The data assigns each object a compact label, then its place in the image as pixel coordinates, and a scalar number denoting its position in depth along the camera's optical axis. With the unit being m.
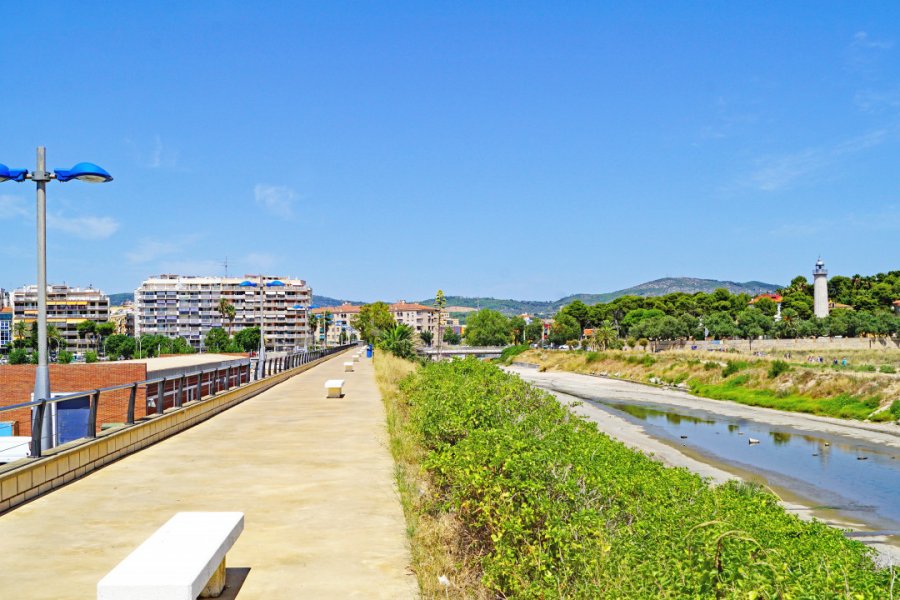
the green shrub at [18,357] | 123.52
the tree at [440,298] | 101.04
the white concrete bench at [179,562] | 4.56
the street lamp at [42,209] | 11.16
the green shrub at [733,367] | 59.44
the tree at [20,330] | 170.25
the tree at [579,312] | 164.00
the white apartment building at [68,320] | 193.12
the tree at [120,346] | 152.88
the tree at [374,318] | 129.32
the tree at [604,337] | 113.72
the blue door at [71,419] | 10.98
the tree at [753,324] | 107.50
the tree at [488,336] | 197.62
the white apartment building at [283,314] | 194.00
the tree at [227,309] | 144.73
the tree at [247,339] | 140.00
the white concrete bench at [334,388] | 25.23
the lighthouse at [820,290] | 122.93
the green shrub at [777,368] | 52.96
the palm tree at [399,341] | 60.25
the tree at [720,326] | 110.94
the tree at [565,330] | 156.32
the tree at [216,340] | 149.25
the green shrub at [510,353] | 129.25
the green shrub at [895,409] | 37.36
